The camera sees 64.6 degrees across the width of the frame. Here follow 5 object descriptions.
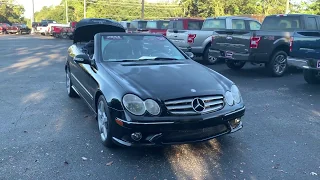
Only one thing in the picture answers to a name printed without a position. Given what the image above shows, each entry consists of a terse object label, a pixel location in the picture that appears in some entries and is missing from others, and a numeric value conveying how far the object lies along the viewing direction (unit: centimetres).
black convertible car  300
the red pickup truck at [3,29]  3478
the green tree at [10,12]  5245
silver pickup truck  977
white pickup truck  2976
